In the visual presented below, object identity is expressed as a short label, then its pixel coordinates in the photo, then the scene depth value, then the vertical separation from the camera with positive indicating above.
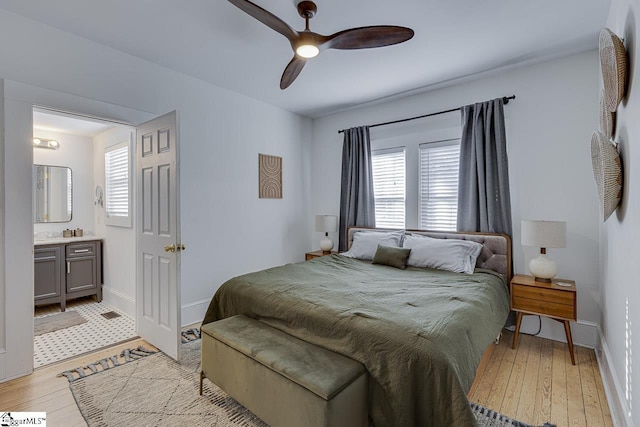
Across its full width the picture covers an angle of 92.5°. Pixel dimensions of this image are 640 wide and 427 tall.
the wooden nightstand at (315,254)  4.47 -0.65
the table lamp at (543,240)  2.69 -0.27
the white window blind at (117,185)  3.99 +0.35
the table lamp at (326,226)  4.54 -0.24
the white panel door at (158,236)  2.67 -0.24
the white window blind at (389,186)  4.21 +0.34
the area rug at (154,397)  1.93 -1.32
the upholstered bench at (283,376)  1.49 -0.90
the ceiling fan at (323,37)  1.99 +1.21
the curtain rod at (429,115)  3.28 +1.20
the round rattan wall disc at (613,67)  1.63 +0.80
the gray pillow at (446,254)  3.09 -0.46
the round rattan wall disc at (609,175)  1.76 +0.21
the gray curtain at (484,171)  3.29 +0.43
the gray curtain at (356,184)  4.39 +0.38
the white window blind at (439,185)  3.73 +0.32
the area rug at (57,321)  3.39 -1.32
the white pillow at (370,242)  3.74 -0.40
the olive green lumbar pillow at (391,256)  3.30 -0.51
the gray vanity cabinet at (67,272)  3.86 -0.82
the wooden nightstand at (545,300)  2.61 -0.80
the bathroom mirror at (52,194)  4.41 +0.25
